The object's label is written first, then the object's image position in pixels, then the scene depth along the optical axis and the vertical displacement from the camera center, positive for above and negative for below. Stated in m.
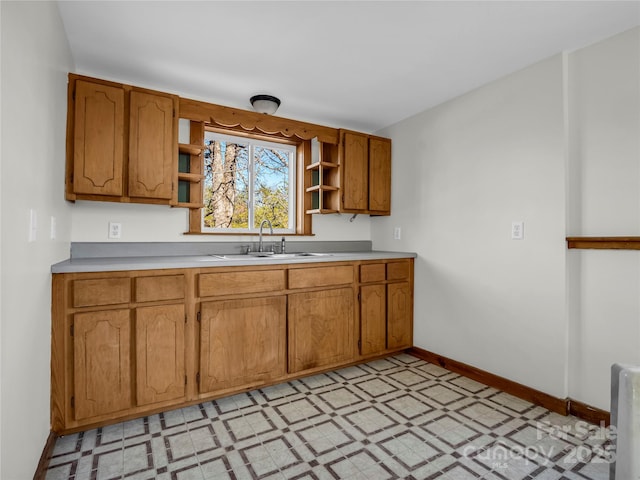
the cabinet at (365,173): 3.24 +0.65
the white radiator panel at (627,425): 0.75 -0.41
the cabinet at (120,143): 2.12 +0.62
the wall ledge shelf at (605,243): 1.90 -0.01
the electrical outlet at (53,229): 1.72 +0.05
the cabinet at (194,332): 1.89 -0.61
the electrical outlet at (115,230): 2.48 +0.06
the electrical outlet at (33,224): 1.32 +0.05
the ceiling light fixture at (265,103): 2.78 +1.11
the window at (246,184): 3.03 +0.51
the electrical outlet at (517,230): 2.39 +0.07
